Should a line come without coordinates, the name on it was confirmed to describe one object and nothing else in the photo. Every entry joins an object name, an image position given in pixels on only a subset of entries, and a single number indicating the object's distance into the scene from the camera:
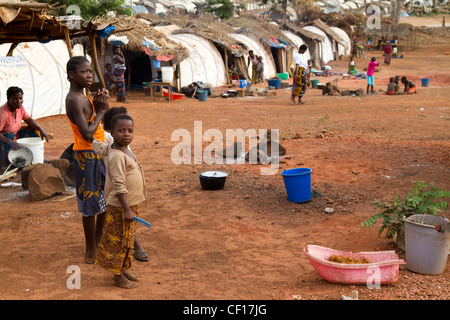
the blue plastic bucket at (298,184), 5.38
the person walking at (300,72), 13.65
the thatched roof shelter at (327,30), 33.53
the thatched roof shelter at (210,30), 20.53
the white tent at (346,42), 36.38
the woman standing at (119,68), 14.50
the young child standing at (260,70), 21.45
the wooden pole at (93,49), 5.00
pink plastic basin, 3.27
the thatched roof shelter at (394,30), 39.62
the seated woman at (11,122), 6.23
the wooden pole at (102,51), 16.35
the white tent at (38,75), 11.08
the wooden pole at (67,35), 4.84
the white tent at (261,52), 22.68
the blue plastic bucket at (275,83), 19.69
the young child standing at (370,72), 16.25
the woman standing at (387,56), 29.16
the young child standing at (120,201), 3.23
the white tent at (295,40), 26.66
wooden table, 15.69
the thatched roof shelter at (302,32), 29.42
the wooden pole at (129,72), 18.32
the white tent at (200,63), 18.25
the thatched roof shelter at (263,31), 24.09
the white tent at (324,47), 30.90
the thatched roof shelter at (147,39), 15.99
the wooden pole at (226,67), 20.88
